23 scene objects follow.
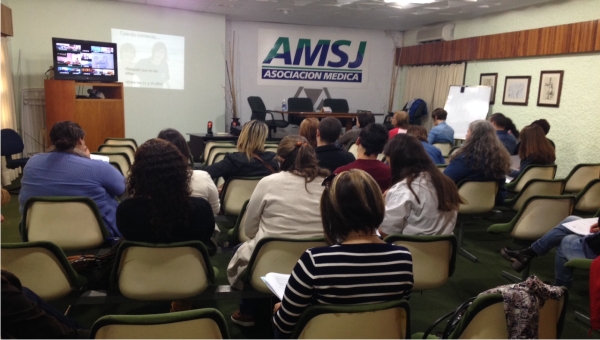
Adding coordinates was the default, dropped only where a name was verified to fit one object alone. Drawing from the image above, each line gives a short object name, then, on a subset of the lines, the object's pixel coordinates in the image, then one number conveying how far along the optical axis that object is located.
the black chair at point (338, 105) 10.43
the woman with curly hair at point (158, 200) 2.14
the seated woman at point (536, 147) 4.46
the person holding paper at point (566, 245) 2.70
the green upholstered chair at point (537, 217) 3.18
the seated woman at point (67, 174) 2.84
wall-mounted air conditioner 9.39
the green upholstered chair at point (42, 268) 1.98
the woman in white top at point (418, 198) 2.54
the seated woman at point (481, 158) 3.76
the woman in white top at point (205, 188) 2.81
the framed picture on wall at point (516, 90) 7.61
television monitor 6.72
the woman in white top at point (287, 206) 2.36
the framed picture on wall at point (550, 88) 6.95
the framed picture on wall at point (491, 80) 8.30
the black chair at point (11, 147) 5.41
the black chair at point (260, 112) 9.53
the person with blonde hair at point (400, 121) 5.80
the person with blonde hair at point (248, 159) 3.57
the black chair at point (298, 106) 9.98
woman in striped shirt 1.47
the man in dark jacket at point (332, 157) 3.63
